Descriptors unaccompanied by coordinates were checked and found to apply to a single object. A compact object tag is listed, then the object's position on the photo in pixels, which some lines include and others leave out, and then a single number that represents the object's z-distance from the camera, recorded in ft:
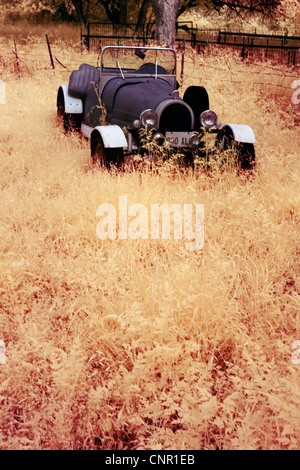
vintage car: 17.85
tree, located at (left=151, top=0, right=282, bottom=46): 45.88
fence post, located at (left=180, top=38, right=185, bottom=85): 36.75
